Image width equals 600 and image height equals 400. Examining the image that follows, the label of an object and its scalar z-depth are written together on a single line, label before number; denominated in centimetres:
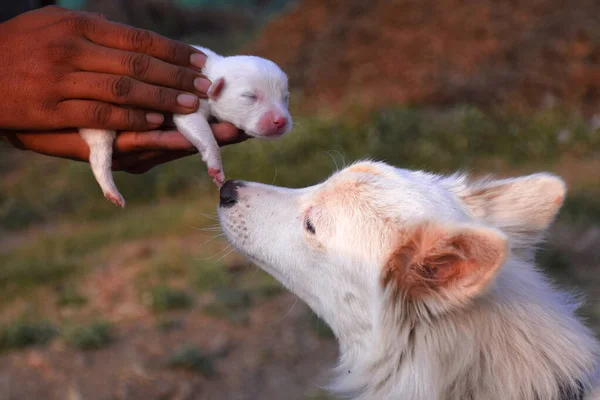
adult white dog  222
